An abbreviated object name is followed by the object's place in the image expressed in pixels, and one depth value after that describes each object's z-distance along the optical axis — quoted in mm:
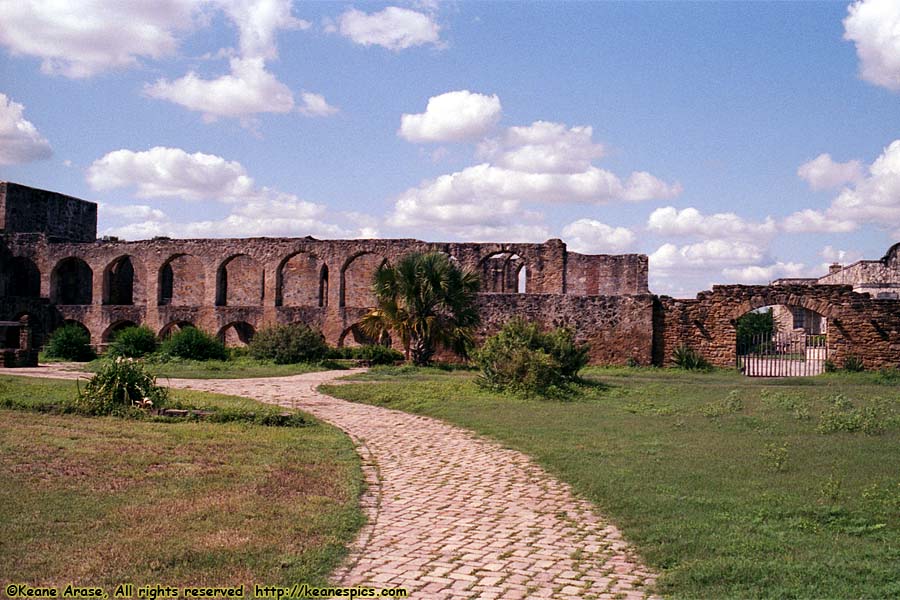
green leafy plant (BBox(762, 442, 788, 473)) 7410
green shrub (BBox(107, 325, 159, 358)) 22703
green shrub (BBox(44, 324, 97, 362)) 23266
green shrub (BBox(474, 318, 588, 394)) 14414
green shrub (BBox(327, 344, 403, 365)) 22859
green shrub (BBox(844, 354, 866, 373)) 21078
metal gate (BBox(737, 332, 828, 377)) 21828
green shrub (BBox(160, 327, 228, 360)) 22375
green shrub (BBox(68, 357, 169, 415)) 11070
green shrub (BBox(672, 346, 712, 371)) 21703
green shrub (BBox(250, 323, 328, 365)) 22344
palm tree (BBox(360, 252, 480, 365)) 21766
